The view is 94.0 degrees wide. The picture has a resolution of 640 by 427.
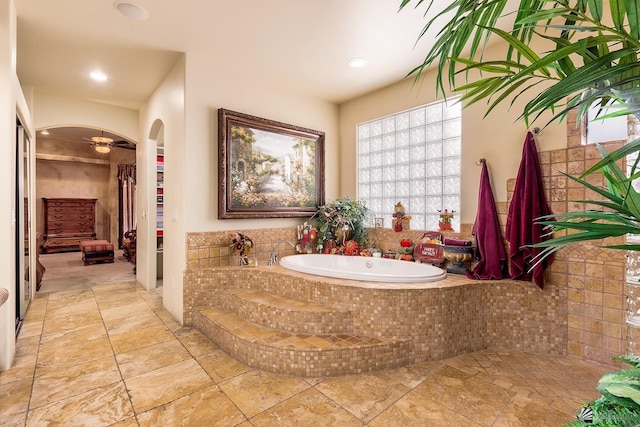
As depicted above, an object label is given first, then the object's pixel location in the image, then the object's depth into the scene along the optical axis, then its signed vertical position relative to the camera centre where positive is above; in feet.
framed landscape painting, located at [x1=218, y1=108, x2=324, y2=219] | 10.28 +1.70
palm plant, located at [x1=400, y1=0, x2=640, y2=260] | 2.01 +1.06
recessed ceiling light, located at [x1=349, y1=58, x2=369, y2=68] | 9.89 +5.06
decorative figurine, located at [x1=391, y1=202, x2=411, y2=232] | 11.41 -0.25
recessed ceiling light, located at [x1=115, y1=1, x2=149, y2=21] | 7.28 +5.08
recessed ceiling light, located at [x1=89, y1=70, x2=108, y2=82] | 10.72 +5.06
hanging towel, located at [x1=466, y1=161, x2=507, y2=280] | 8.51 -0.81
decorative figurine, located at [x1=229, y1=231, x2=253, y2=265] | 10.20 -1.13
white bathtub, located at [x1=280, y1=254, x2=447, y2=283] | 8.19 -1.85
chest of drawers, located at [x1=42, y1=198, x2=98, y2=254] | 25.67 -0.92
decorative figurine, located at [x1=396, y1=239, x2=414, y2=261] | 10.75 -1.43
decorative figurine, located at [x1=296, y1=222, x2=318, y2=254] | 12.19 -1.07
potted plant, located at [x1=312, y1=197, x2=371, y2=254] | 12.30 -0.43
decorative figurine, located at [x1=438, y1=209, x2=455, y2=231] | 10.19 -0.29
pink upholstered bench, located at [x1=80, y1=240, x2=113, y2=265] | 20.12 -2.66
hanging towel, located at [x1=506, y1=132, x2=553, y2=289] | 7.91 -0.05
